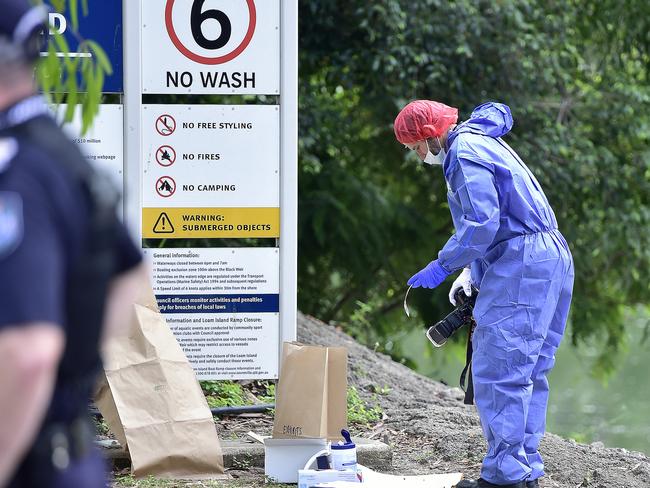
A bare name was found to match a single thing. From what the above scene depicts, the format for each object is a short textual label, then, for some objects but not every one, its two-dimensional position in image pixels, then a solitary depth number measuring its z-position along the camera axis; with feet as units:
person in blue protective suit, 33.50
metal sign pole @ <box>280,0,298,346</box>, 41.22
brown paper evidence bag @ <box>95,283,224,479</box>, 33.86
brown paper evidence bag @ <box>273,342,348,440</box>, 34.17
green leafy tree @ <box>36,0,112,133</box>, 21.84
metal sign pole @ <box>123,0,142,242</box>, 40.47
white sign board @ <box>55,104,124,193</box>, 40.45
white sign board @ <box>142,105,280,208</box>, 40.81
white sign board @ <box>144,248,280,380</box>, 41.14
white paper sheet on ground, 32.23
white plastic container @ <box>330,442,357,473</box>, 32.86
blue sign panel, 40.60
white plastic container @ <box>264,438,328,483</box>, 34.76
